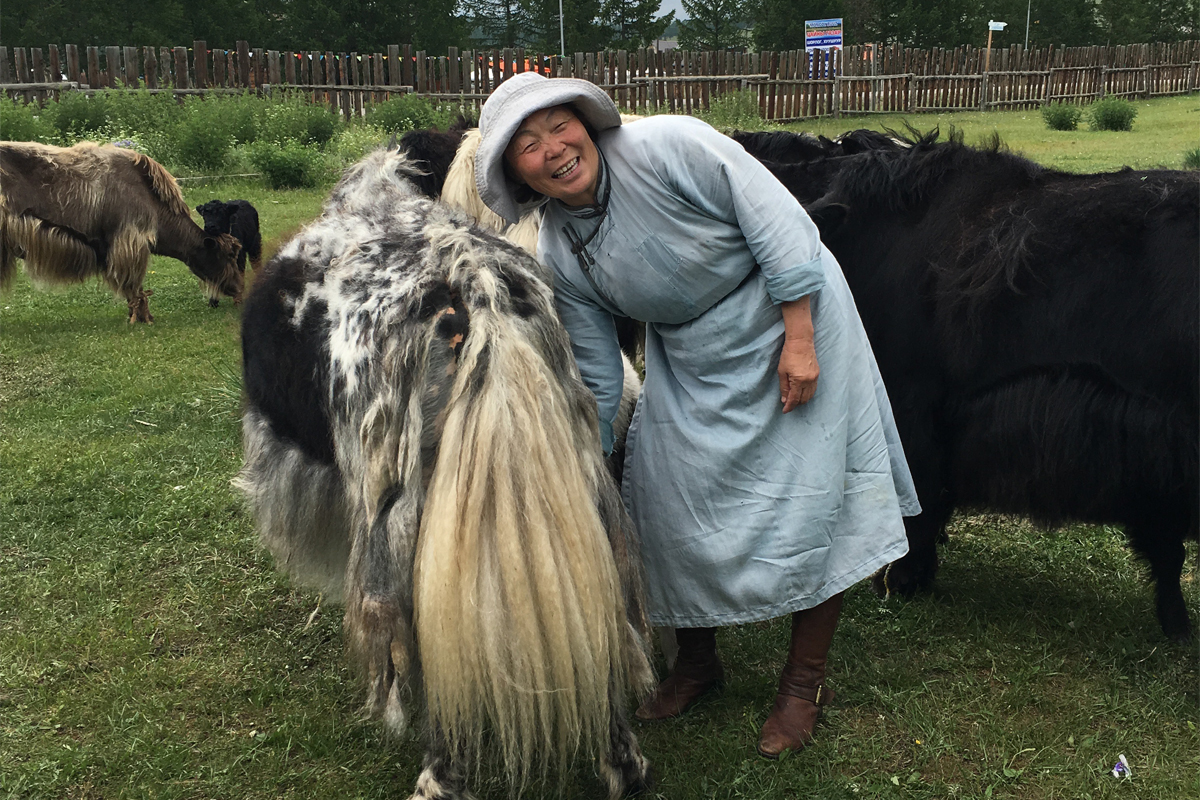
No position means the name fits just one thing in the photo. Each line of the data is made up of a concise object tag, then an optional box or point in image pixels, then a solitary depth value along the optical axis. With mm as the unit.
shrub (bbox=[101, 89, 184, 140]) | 14203
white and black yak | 1756
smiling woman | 2096
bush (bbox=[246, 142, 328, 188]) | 12367
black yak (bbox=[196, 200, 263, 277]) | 8078
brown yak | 7320
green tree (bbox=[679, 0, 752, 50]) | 37344
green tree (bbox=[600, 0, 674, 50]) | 36250
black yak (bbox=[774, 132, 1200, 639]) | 2445
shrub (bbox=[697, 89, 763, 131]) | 16141
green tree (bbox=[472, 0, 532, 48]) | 37969
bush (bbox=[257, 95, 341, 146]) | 14406
